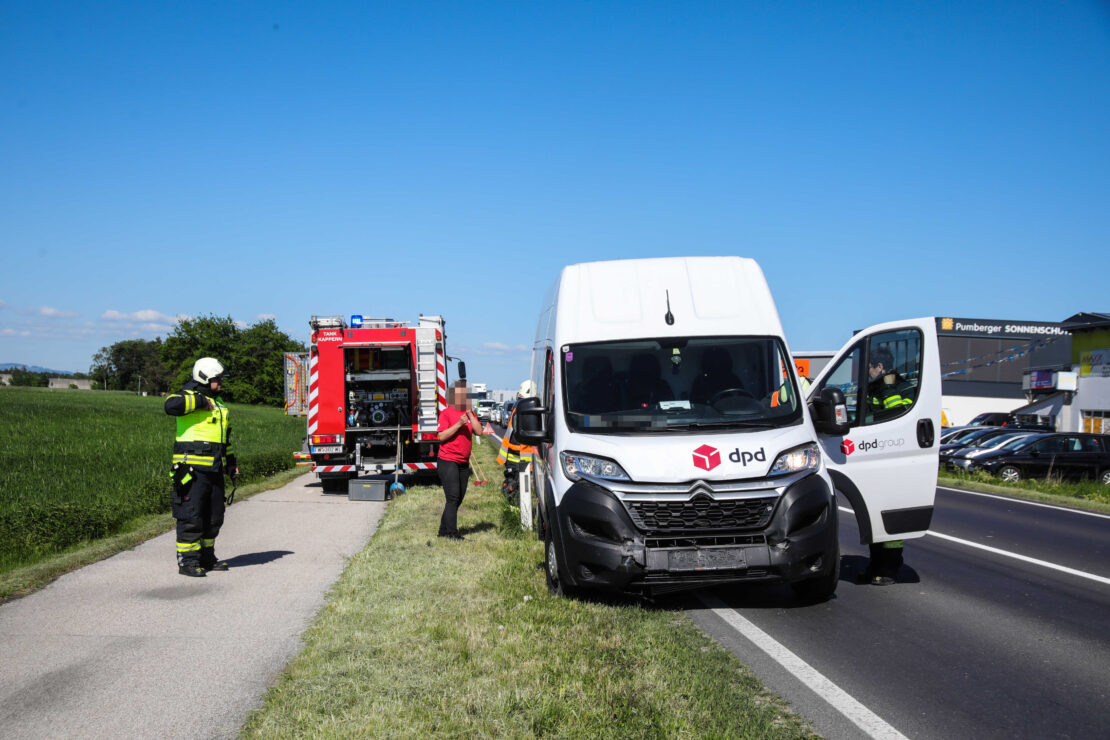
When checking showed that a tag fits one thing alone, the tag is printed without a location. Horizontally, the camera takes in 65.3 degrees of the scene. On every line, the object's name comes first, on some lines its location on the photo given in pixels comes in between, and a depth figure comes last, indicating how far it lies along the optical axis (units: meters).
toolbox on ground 15.51
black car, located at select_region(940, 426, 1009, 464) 24.20
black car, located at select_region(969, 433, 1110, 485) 21.31
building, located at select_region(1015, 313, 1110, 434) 38.38
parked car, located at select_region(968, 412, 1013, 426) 43.33
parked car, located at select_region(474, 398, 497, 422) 65.62
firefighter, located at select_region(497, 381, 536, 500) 11.78
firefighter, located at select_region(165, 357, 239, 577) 8.08
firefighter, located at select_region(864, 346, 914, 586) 6.95
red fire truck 17.08
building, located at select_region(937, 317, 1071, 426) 64.69
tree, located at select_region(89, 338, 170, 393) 162.25
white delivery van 6.14
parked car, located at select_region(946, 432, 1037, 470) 22.63
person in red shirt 10.27
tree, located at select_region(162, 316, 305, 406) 116.12
